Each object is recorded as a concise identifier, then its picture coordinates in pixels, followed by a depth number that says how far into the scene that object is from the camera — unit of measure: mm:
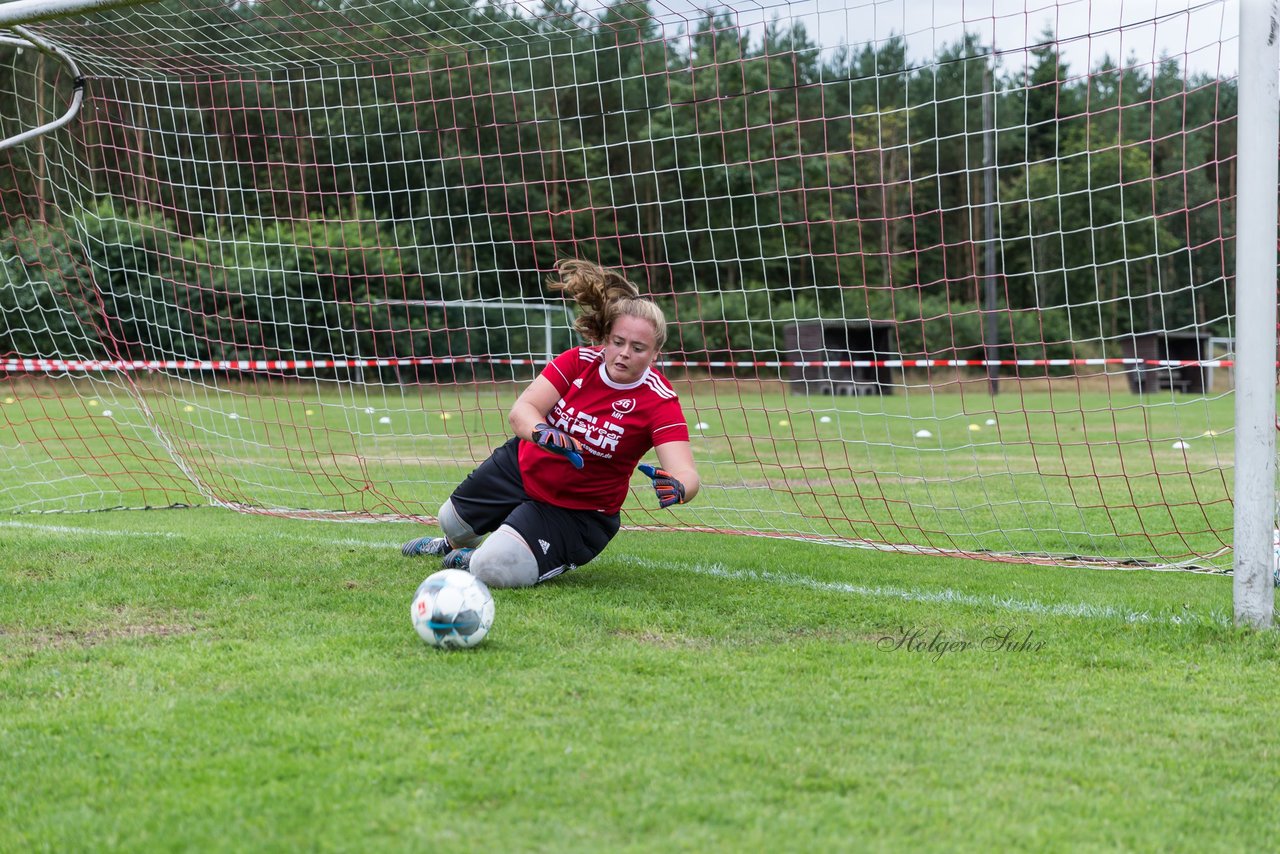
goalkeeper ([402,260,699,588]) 4832
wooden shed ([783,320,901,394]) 26438
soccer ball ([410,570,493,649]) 3750
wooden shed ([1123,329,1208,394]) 28594
